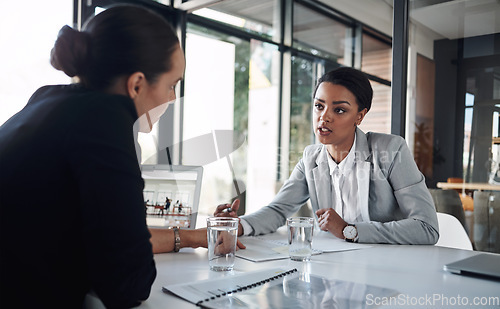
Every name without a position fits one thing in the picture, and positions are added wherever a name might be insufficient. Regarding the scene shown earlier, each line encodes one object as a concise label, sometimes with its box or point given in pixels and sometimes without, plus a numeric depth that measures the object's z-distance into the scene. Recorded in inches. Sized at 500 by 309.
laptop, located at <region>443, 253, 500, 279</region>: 38.3
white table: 33.5
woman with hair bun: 27.1
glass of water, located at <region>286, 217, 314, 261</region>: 44.8
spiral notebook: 29.9
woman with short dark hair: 59.5
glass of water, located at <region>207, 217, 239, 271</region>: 40.1
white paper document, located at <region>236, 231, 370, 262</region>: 46.5
